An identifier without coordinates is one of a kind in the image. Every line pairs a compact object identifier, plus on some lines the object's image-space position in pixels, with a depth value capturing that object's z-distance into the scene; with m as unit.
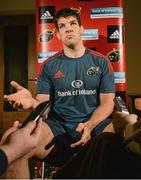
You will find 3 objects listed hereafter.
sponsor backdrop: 2.41
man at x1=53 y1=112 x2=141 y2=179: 0.60
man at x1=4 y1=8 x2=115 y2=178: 1.91
